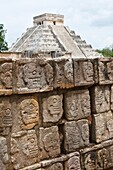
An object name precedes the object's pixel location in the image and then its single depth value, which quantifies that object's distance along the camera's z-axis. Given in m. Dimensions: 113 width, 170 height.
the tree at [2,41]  26.83
